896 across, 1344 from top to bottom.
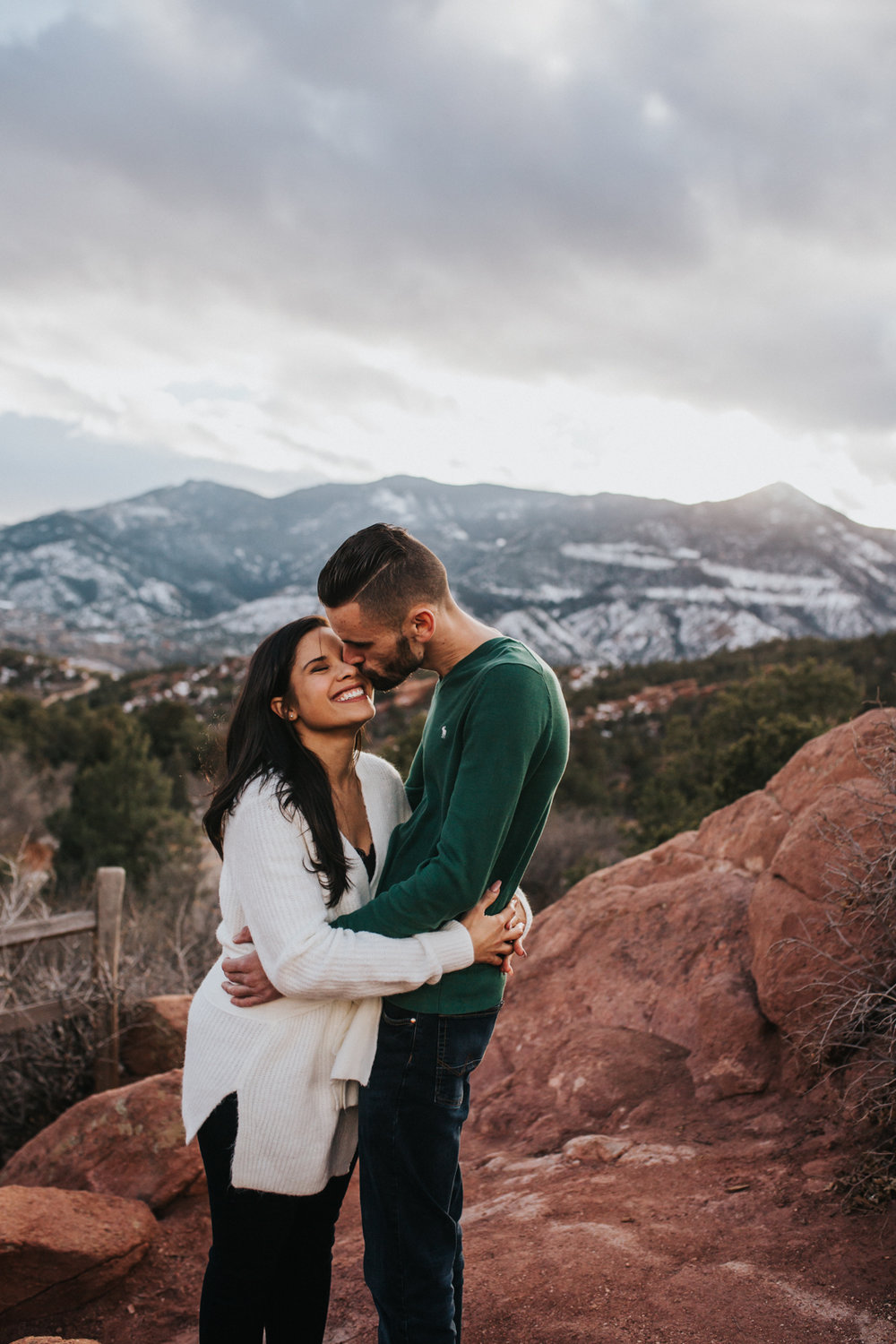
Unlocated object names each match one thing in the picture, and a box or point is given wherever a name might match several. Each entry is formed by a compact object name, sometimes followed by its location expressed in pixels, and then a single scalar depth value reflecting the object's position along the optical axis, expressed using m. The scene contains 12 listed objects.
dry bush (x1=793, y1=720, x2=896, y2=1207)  2.95
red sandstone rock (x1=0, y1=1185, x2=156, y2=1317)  3.37
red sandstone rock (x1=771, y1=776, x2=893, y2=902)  3.60
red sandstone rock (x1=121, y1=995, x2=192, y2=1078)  6.14
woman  1.92
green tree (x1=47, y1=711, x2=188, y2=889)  14.52
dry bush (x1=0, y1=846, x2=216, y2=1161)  6.18
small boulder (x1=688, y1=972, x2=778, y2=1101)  3.75
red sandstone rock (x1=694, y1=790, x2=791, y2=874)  4.75
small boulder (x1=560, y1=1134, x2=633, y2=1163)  3.62
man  1.88
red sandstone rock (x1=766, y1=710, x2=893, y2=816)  4.15
